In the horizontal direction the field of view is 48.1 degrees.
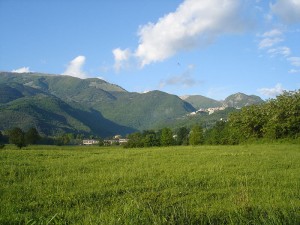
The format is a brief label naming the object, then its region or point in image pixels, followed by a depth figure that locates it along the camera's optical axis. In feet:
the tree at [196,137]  319.27
